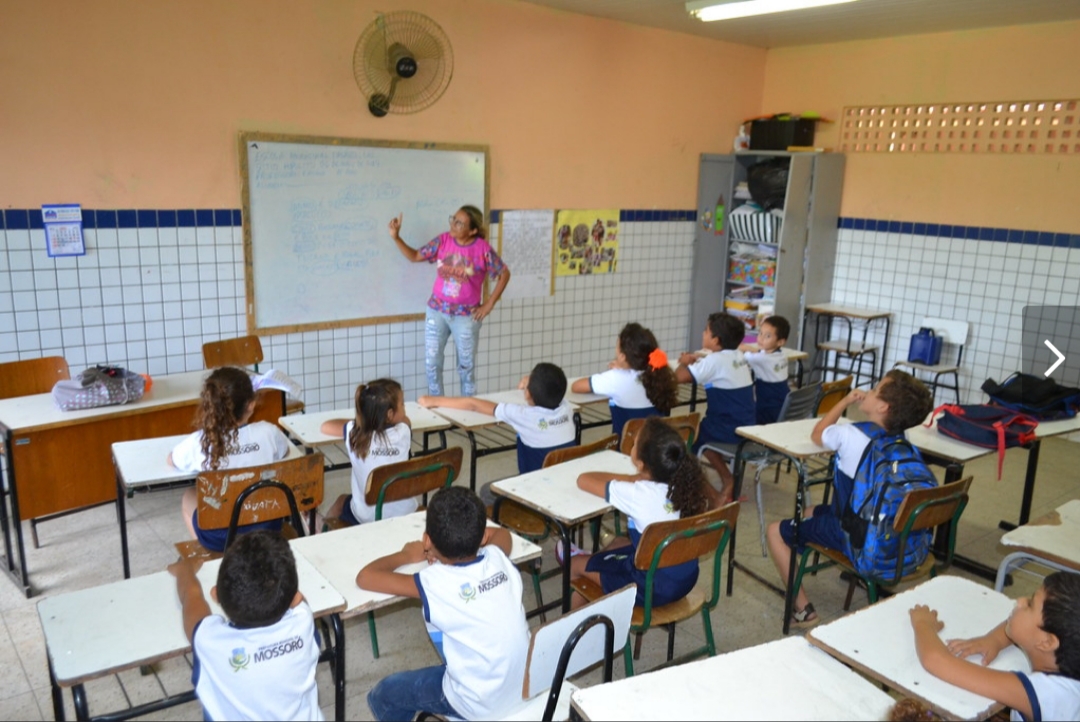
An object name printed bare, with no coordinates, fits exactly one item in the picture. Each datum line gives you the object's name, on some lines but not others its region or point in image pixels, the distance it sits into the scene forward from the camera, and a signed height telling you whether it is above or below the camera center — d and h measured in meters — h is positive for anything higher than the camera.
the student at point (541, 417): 3.49 -0.94
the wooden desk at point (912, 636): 1.86 -1.05
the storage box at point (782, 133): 6.99 +0.59
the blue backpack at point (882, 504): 2.93 -1.04
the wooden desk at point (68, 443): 3.50 -1.15
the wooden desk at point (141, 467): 2.95 -1.02
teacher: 5.50 -0.63
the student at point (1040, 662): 1.79 -1.00
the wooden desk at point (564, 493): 2.79 -1.03
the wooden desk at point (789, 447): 3.31 -1.02
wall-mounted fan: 5.18 +0.79
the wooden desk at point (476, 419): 3.64 -1.00
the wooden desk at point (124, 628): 1.85 -1.04
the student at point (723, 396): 4.32 -1.00
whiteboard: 4.99 -0.20
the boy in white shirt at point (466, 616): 1.98 -1.00
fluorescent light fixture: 4.91 +1.17
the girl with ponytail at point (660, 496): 2.69 -0.95
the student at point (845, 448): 3.03 -0.92
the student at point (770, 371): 4.71 -0.94
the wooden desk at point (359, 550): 2.19 -1.04
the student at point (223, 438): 2.91 -0.89
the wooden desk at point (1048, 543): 2.59 -1.04
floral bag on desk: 3.59 -0.91
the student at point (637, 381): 3.96 -0.87
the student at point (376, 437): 3.11 -0.92
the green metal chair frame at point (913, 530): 2.84 -1.13
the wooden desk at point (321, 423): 3.43 -1.01
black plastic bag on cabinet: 6.91 +0.17
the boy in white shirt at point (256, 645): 1.77 -0.98
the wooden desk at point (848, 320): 6.80 -0.97
